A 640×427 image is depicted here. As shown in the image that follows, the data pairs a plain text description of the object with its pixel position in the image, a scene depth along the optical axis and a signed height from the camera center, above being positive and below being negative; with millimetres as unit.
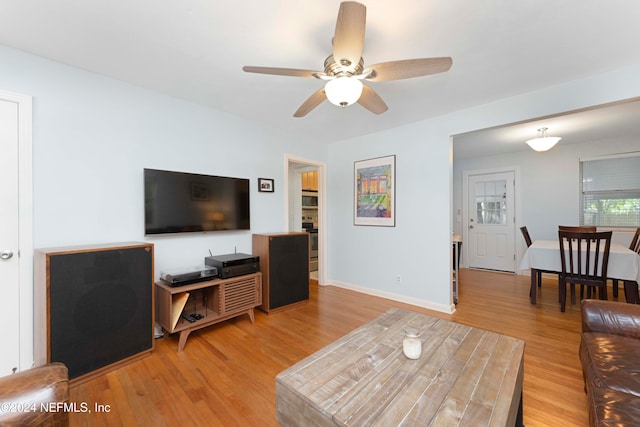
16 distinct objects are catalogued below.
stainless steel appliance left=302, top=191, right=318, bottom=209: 5617 +308
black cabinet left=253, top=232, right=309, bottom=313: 3080 -675
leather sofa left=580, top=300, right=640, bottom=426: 1023 -760
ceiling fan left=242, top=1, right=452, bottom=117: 1311 +863
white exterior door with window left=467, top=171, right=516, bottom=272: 5086 -175
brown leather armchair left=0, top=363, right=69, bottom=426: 770 -581
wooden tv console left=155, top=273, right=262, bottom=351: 2285 -884
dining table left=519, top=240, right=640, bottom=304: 2768 -607
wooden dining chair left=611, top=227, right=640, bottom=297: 3315 -451
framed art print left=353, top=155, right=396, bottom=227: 3672 +315
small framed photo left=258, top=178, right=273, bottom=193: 3416 +378
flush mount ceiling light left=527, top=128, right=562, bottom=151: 3400 +921
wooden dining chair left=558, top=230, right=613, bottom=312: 2826 -577
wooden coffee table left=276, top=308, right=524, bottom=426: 975 -751
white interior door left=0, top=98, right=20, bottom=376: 1803 -186
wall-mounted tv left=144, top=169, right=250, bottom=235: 2443 +116
